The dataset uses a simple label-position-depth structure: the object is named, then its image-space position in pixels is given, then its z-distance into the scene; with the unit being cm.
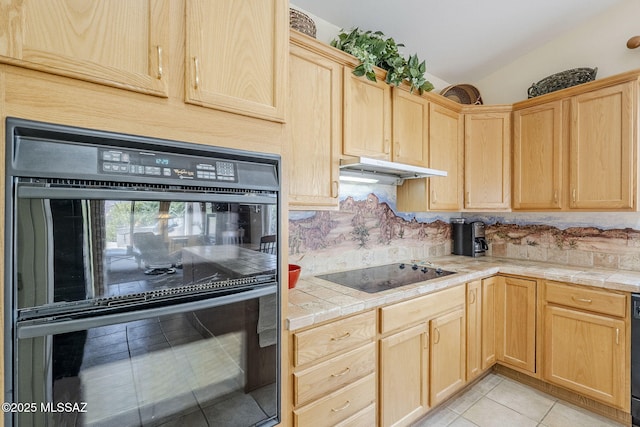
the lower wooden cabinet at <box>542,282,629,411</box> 191
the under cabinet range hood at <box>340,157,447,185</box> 174
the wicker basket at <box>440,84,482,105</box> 286
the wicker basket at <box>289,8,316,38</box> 162
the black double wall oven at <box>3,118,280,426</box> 76
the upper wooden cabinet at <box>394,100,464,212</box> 241
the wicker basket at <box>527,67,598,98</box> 237
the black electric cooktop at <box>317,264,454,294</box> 183
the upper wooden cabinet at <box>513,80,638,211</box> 212
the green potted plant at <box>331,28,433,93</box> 183
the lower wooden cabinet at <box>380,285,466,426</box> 162
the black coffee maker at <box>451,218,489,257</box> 295
